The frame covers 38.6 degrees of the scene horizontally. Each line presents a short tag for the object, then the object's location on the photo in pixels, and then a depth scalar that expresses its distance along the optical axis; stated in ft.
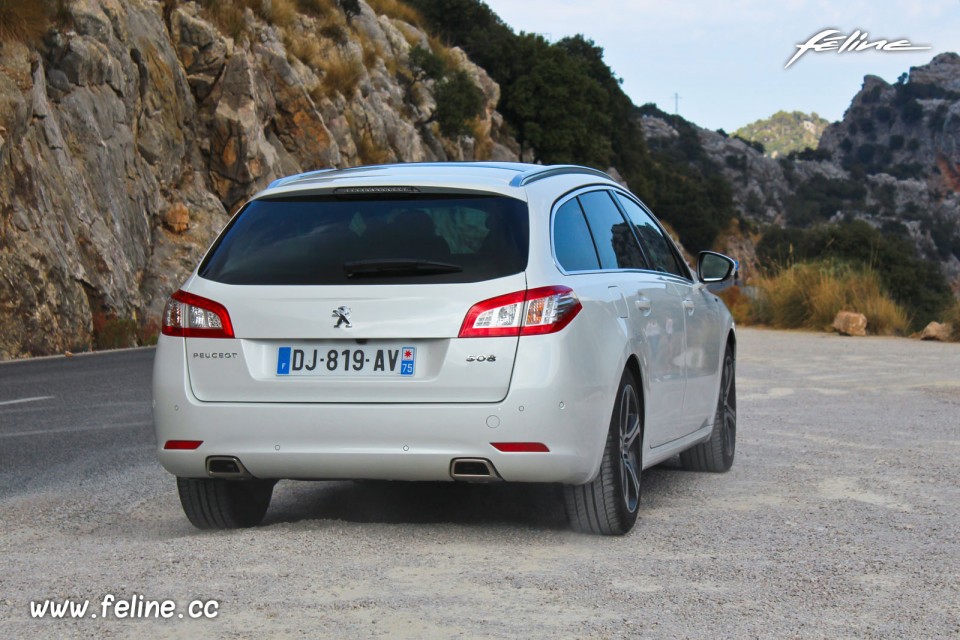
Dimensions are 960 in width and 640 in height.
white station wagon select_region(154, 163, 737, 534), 18.15
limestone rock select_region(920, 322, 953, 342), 75.05
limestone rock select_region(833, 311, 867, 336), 79.15
